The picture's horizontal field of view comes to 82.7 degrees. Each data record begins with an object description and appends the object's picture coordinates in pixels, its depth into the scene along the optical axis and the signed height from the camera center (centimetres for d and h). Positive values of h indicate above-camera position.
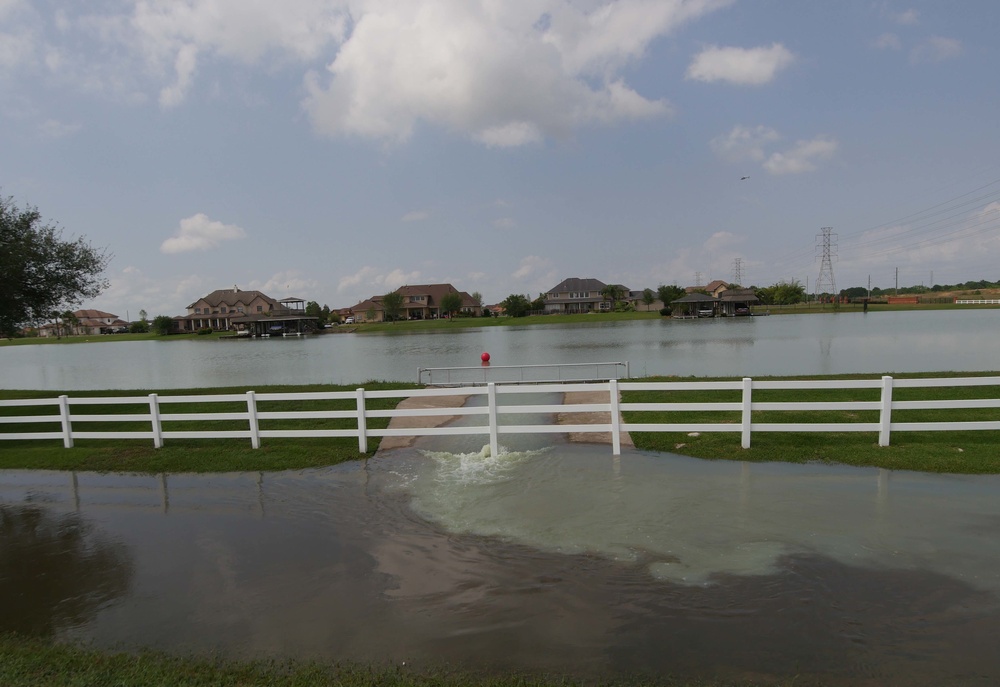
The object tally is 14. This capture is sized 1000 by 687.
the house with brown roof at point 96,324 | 14938 -86
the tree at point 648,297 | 14212 +118
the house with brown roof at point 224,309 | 13375 +191
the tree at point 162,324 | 12838 -107
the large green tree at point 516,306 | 12988 +21
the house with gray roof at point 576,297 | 13250 +182
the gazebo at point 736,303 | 11493 -95
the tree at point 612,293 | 13250 +233
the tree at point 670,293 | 13462 +184
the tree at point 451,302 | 13512 +158
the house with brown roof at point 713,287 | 17368 +385
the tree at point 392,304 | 13300 +171
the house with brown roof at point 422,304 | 14088 +142
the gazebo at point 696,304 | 11600 -71
